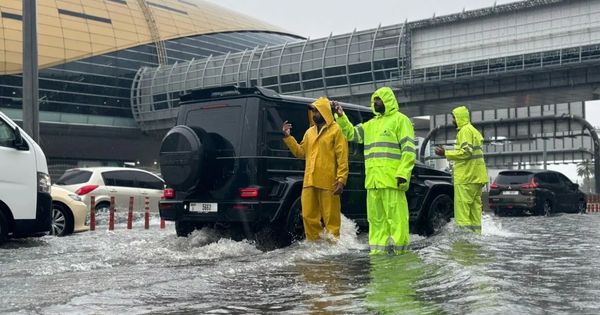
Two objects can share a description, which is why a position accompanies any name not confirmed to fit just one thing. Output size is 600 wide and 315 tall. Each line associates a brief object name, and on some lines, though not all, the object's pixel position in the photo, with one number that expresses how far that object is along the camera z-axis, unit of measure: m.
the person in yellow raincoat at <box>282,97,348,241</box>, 7.64
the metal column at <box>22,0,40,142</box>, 14.73
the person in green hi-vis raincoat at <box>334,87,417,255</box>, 7.08
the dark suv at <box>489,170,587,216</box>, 19.59
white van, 8.82
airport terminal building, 53.28
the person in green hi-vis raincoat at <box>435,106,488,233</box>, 9.33
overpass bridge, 34.62
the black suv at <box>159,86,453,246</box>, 7.71
